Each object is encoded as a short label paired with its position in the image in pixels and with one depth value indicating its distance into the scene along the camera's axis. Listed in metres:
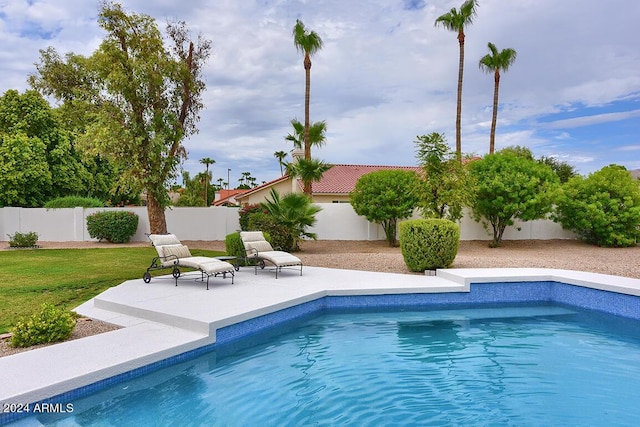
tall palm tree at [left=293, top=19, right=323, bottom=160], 21.51
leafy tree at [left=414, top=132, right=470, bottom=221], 14.88
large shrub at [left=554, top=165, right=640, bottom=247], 17.12
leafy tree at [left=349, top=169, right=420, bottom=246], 17.55
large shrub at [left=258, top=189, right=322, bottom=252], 14.63
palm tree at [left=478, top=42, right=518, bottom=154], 25.91
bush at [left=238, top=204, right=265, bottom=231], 17.12
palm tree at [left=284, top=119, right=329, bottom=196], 19.41
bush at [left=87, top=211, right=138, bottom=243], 19.17
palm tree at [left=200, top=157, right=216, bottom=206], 53.84
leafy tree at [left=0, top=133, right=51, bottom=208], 22.25
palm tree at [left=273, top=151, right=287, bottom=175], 62.78
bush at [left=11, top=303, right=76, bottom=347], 4.99
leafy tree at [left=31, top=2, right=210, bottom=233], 15.35
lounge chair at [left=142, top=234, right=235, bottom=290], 8.10
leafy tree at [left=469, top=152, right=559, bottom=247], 16.41
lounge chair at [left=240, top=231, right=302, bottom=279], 9.41
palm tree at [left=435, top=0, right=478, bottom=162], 21.78
